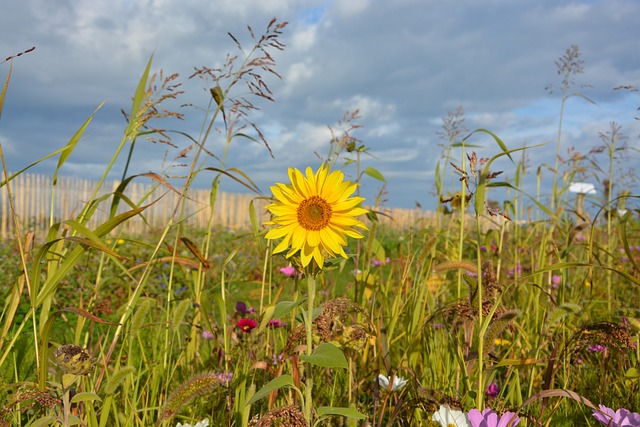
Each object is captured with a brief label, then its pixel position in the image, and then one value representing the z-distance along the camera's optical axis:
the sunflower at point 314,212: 1.19
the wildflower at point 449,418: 1.33
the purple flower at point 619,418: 1.25
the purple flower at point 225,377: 1.76
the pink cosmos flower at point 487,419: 1.19
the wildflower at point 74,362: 1.16
